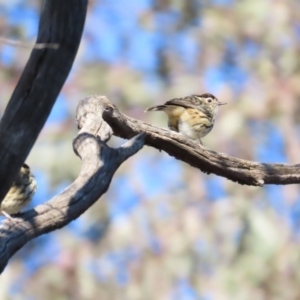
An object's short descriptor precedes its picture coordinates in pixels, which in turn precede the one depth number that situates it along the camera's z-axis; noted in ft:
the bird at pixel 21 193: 37.01
